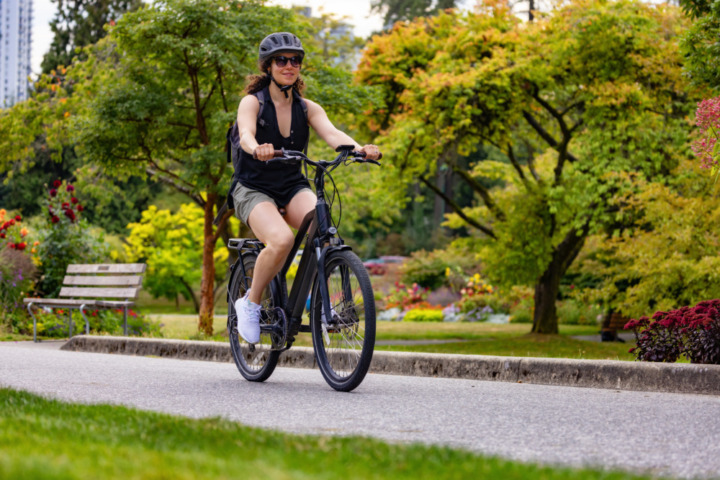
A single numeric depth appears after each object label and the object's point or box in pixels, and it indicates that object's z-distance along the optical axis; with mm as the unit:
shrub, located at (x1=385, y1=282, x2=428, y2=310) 28828
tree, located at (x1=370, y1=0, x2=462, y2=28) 46831
